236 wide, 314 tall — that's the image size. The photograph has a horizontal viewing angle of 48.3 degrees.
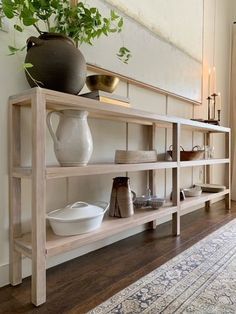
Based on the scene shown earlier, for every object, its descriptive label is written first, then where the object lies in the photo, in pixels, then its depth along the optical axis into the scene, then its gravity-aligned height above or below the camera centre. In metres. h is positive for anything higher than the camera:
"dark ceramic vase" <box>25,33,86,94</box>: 1.02 +0.36
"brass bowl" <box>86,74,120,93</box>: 1.28 +0.35
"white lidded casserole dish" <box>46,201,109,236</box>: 1.07 -0.27
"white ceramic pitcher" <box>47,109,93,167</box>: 1.09 +0.06
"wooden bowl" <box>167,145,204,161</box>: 1.94 -0.01
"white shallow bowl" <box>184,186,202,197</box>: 2.09 -0.31
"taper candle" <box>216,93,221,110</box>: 2.60 +0.52
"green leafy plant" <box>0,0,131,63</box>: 0.91 +0.56
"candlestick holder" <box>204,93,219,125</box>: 2.36 +0.44
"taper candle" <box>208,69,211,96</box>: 2.59 +0.71
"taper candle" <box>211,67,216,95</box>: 2.58 +0.74
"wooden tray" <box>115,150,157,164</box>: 1.38 -0.02
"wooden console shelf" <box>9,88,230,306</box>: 0.92 -0.09
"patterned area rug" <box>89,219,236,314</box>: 0.90 -0.52
